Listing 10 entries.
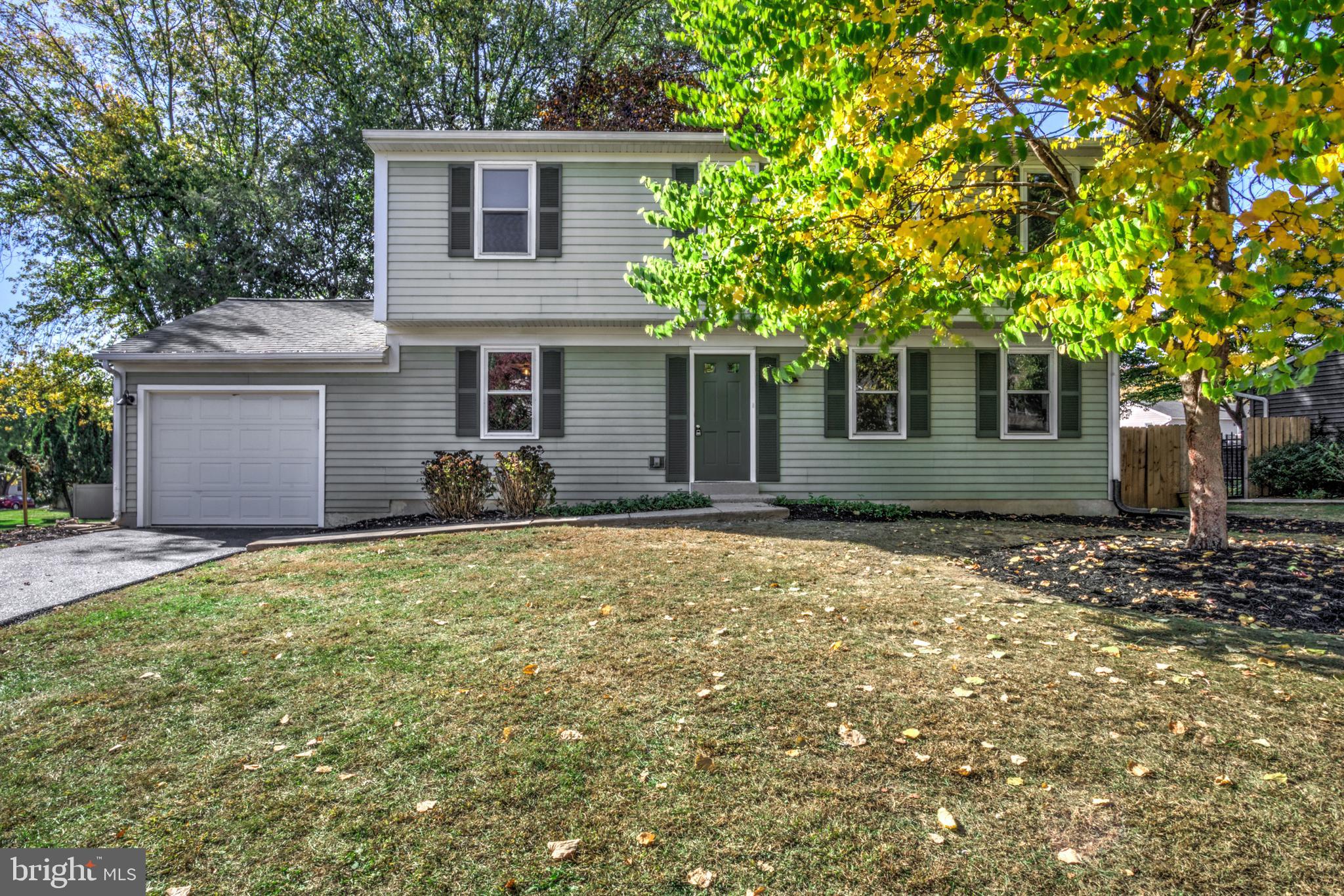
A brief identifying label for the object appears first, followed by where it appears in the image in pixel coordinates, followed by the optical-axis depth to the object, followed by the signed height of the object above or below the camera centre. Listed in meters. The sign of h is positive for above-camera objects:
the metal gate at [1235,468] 16.11 -0.41
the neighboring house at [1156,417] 25.77 +1.26
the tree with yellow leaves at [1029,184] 3.60 +1.75
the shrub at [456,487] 10.12 -0.57
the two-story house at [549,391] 11.02 +0.89
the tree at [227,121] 17.17 +8.22
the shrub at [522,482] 10.19 -0.51
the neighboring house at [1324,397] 20.56 +1.62
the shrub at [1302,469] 15.45 -0.40
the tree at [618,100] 17.91 +8.85
